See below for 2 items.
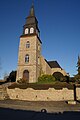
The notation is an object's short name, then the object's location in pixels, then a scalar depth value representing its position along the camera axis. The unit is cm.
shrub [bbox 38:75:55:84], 1811
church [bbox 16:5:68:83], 1868
